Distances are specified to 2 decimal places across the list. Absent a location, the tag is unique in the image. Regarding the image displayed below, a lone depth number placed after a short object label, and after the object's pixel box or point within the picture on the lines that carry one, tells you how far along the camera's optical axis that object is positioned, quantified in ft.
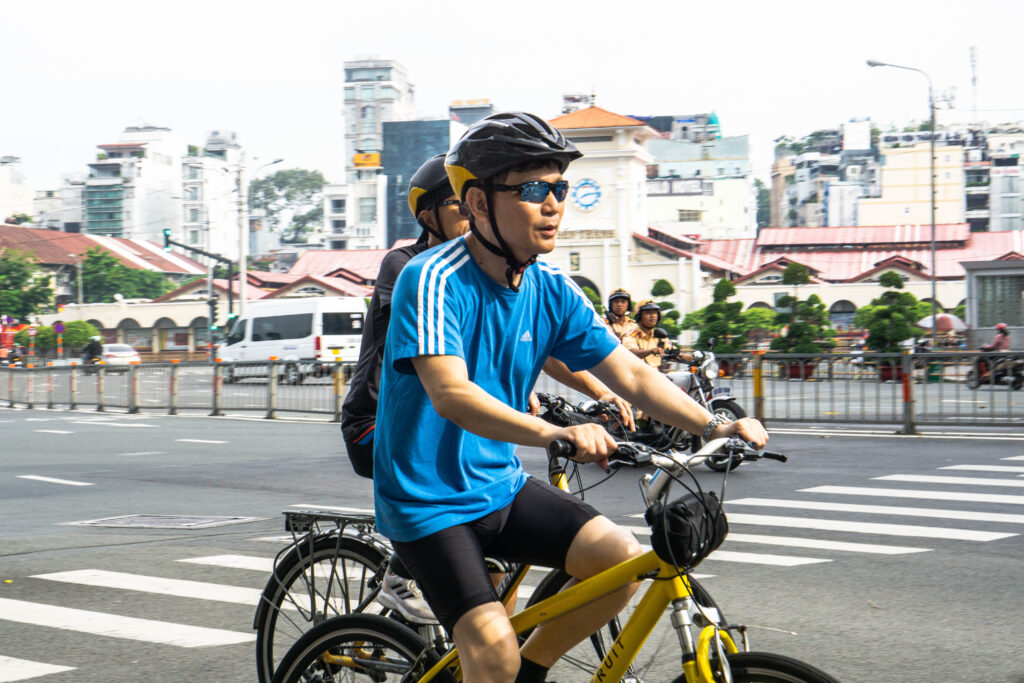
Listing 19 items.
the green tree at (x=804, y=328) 108.58
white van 124.26
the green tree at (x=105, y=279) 288.51
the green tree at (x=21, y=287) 262.88
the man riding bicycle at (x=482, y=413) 9.03
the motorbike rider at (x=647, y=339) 46.09
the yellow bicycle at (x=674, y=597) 8.21
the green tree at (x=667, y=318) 140.36
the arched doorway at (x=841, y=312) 212.84
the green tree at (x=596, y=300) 194.57
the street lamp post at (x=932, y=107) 128.36
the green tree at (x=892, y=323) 103.91
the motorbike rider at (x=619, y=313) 46.62
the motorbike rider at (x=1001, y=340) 95.80
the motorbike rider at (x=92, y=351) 151.94
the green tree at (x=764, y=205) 539.29
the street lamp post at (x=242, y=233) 166.40
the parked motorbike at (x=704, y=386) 41.57
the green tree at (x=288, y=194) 481.87
